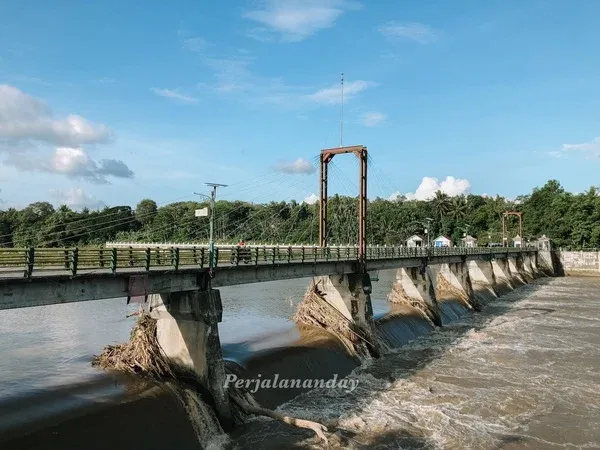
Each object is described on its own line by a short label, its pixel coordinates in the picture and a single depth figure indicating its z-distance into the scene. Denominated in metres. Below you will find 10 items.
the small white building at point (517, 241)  116.83
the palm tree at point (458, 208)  154.75
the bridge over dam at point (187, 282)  15.98
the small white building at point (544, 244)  112.24
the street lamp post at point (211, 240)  21.11
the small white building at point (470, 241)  115.16
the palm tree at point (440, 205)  155.88
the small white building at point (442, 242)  118.10
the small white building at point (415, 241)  115.24
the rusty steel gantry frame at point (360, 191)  36.22
